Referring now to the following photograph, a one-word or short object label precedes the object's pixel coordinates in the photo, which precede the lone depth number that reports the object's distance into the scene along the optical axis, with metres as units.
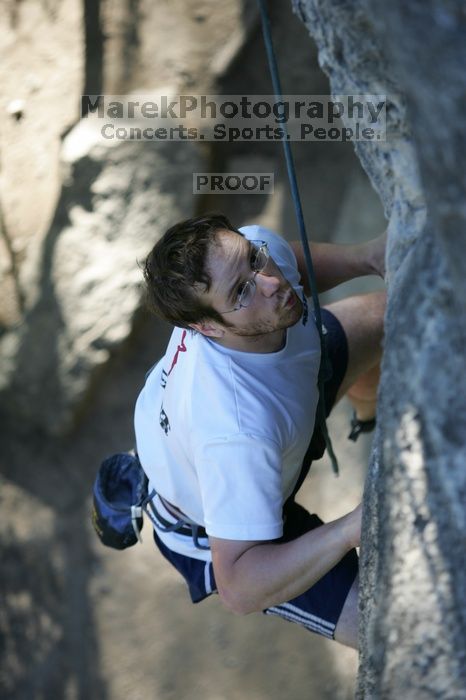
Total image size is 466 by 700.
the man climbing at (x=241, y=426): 6.91
